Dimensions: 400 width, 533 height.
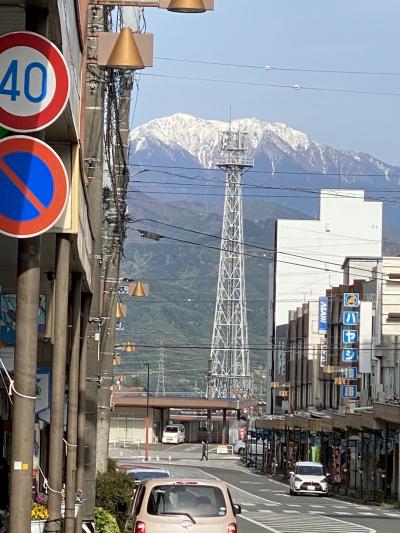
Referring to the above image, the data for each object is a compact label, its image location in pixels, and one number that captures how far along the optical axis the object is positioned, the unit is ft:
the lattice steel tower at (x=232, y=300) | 638.12
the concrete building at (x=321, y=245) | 530.68
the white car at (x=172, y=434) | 496.23
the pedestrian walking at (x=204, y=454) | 380.45
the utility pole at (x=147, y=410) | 450.46
